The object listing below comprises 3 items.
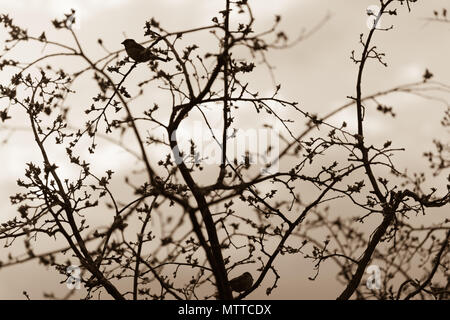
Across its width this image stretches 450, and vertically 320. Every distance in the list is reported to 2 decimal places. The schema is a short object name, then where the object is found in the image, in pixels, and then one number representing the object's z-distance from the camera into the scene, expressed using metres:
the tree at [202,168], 4.79
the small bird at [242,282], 5.43
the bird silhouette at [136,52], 4.72
